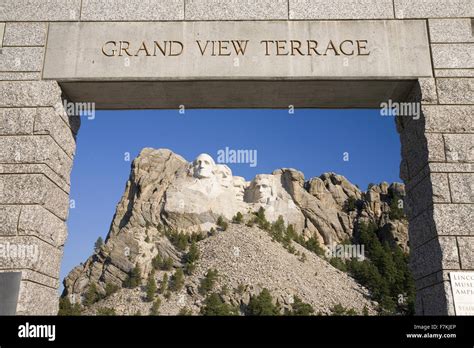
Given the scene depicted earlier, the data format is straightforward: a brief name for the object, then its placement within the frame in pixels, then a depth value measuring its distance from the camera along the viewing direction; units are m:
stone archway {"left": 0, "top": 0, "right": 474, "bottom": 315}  7.22
